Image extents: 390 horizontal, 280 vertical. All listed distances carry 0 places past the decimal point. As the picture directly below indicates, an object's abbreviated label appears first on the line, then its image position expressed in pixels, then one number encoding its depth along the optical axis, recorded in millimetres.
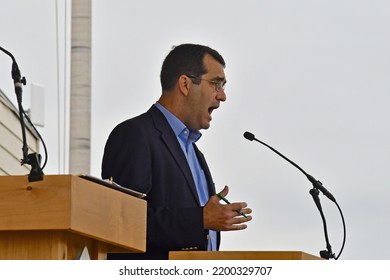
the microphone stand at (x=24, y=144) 5472
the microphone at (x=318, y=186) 8381
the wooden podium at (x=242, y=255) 6443
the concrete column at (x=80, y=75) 17354
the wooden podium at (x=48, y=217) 5411
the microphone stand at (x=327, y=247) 8195
